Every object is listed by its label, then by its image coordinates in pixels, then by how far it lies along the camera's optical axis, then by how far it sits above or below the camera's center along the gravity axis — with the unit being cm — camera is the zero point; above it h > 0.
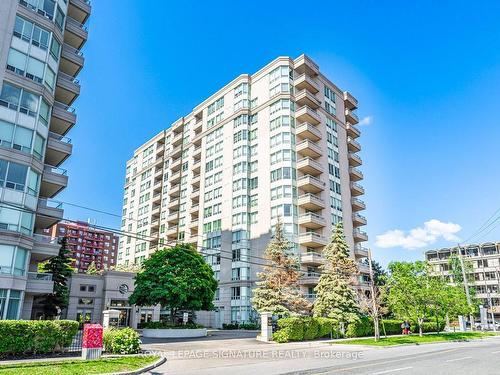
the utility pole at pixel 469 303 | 4792 +13
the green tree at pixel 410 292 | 3888 +127
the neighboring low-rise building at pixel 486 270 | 9691 +892
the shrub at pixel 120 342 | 2050 -184
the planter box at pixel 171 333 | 3516 -236
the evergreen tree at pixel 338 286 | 3696 +186
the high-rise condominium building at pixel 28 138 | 2727 +1344
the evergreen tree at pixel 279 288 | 3659 +168
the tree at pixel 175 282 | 3631 +227
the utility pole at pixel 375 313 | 3092 -61
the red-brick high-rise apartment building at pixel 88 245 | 14188 +2274
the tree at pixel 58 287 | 4219 +222
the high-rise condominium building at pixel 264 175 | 5450 +2018
